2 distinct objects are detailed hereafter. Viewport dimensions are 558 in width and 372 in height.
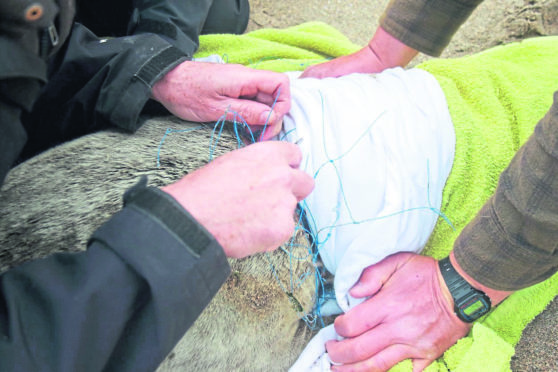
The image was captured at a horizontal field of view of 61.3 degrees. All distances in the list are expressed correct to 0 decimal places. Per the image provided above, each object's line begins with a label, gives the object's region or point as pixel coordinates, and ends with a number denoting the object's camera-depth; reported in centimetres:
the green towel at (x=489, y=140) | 114
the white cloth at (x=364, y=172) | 116
